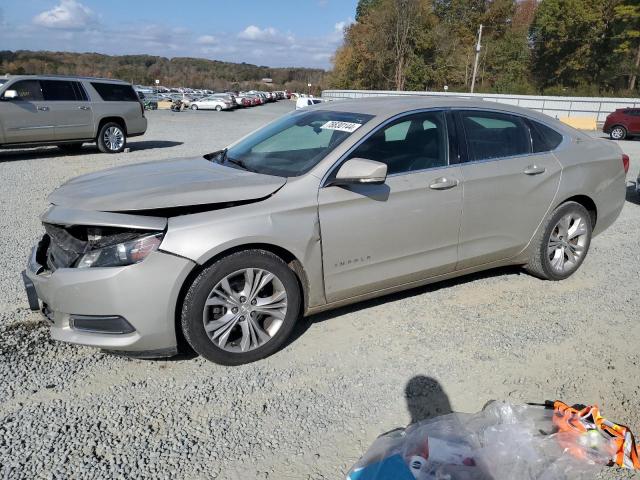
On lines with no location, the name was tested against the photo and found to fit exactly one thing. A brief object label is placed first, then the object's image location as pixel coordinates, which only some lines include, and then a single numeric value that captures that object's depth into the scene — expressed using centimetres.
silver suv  1146
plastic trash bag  220
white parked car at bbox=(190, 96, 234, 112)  4462
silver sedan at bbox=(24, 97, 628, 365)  293
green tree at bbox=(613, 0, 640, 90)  4091
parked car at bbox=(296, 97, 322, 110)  3954
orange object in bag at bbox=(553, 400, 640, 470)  243
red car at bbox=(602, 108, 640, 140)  2136
